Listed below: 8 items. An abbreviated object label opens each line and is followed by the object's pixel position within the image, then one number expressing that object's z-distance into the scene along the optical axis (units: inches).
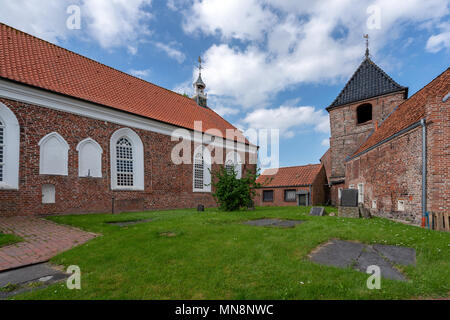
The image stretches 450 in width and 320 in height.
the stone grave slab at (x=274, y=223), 312.0
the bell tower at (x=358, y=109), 743.1
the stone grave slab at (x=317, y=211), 433.7
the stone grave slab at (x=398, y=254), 163.8
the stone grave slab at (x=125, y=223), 331.6
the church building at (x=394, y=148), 313.3
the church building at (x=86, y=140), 424.5
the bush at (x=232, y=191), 535.8
